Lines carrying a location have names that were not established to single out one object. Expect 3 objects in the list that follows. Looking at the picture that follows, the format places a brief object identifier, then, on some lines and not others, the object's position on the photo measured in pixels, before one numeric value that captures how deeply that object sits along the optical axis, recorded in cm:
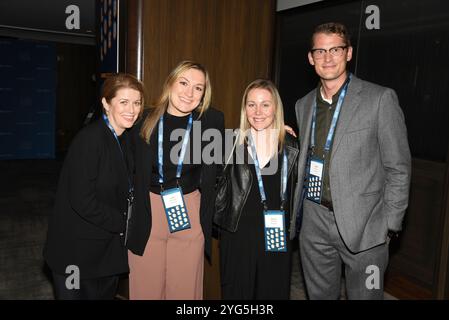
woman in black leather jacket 214
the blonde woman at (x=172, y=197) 206
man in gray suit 189
